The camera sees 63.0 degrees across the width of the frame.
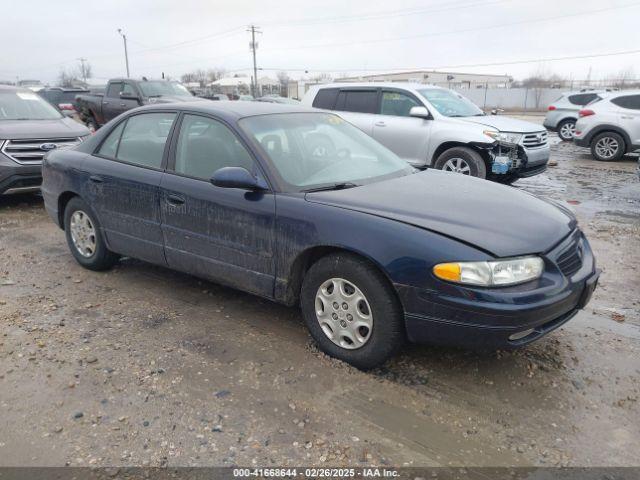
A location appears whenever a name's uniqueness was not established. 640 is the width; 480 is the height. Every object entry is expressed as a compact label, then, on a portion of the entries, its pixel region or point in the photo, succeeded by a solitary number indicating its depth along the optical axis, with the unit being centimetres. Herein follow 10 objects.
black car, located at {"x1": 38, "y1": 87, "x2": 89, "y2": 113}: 2317
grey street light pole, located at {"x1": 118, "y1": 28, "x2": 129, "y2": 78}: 6373
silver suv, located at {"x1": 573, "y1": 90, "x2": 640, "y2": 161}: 1227
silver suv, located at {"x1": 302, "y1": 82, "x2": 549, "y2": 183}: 811
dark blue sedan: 289
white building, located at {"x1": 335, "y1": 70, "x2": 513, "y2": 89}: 7278
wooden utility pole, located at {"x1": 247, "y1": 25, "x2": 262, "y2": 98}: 6038
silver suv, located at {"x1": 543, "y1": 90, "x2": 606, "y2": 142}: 1672
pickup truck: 1420
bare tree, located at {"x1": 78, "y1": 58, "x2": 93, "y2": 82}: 9174
